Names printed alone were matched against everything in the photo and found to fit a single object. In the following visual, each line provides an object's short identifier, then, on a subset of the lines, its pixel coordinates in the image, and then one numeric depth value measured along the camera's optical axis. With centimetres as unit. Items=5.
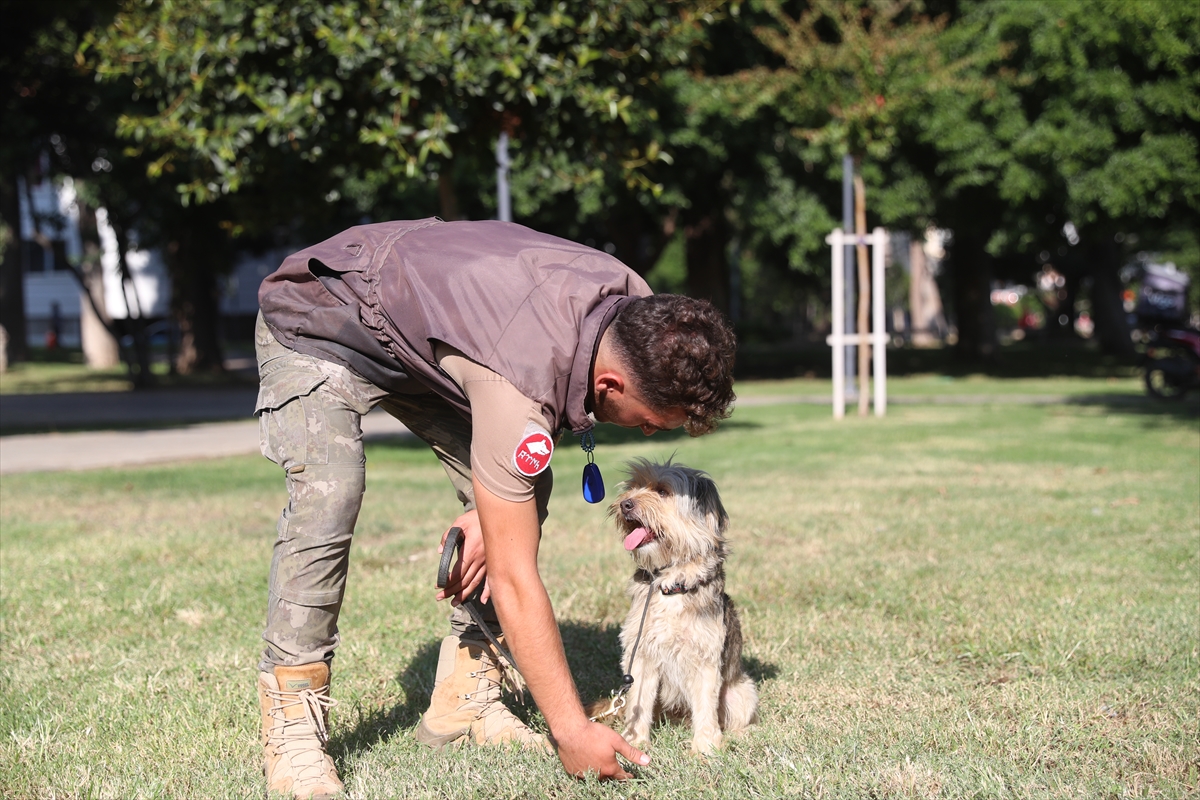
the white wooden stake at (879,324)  1520
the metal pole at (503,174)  1149
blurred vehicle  1706
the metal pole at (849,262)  1624
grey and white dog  359
